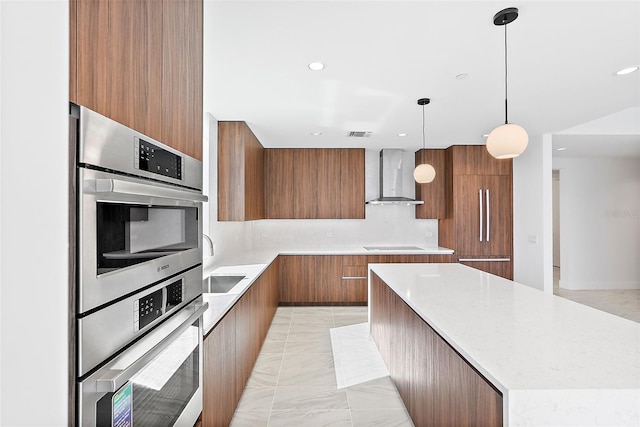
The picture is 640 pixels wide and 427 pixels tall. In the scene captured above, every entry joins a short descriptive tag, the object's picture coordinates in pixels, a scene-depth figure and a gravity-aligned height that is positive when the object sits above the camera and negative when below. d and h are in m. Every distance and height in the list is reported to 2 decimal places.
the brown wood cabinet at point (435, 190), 5.72 +0.44
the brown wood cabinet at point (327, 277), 5.23 -0.87
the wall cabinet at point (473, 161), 5.38 +0.84
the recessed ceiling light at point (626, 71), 2.68 +1.10
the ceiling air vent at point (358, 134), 4.59 +1.09
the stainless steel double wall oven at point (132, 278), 0.68 -0.14
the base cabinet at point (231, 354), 1.69 -0.84
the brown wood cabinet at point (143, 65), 0.72 +0.39
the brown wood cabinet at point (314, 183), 5.57 +0.54
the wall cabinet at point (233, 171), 4.04 +0.54
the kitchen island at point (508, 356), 1.01 -0.48
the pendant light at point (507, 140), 2.10 +0.45
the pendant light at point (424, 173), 3.86 +0.48
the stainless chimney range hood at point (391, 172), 5.70 +0.72
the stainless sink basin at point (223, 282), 3.11 -0.56
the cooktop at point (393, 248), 5.50 -0.48
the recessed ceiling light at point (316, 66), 2.51 +1.07
